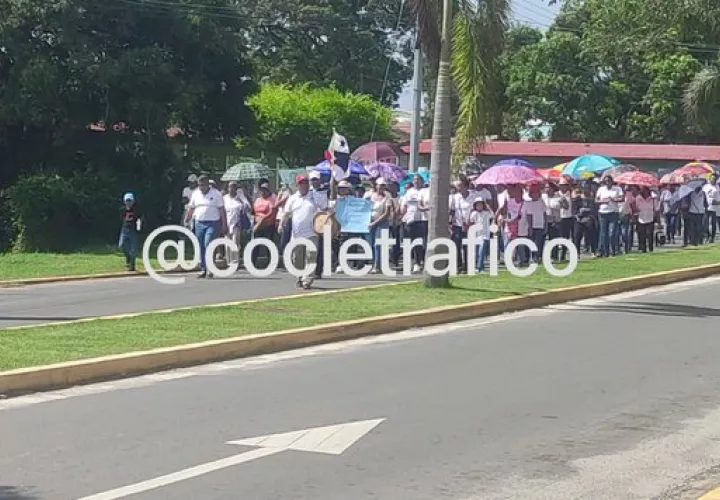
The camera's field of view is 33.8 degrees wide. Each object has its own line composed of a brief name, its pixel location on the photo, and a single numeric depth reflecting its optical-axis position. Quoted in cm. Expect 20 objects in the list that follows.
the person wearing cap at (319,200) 1898
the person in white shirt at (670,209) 2940
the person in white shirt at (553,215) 2417
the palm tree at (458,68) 1722
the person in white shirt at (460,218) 2142
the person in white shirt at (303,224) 1755
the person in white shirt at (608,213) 2483
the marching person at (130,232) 2180
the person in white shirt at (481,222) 2122
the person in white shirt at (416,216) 2134
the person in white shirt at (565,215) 2450
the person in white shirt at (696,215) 2841
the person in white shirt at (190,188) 2662
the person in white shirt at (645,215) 2619
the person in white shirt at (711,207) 2970
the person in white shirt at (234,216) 2167
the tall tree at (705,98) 2950
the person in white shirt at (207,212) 2027
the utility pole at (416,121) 2948
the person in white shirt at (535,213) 2216
